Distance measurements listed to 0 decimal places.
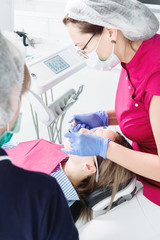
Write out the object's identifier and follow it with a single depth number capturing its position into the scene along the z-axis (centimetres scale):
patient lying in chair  150
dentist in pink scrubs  125
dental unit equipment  141
